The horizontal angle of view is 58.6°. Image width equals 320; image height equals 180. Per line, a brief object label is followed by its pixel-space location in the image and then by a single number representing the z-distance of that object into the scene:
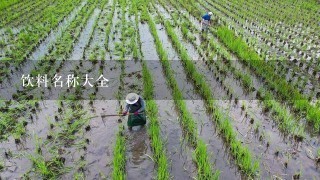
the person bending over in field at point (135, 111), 4.45
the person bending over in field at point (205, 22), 9.59
